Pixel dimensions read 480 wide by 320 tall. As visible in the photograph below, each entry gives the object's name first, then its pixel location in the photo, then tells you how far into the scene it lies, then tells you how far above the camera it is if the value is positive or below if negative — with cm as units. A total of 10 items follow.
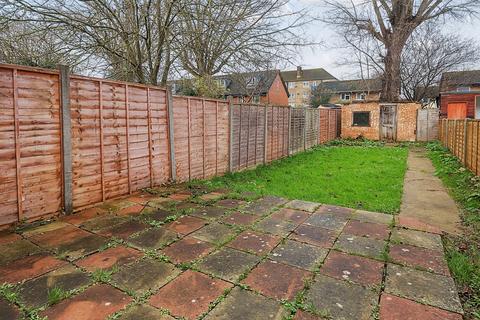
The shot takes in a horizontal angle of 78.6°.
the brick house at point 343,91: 4058 +648
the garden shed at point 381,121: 1686 +84
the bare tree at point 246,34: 834 +313
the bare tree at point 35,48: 630 +208
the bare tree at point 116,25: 610 +250
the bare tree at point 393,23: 1777 +710
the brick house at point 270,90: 2250 +461
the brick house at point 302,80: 5616 +1063
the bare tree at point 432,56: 2142 +586
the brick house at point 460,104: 1792 +188
